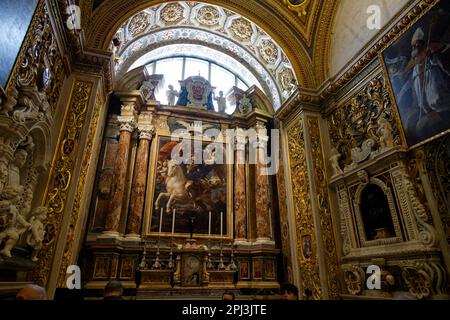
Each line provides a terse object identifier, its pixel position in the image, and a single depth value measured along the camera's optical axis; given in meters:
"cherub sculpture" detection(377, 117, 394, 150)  5.89
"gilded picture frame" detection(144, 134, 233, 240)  8.20
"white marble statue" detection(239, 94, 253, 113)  10.42
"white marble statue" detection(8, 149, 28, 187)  4.12
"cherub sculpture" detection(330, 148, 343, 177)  7.33
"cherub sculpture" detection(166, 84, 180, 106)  10.07
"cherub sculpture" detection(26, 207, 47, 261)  4.48
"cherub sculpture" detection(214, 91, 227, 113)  10.57
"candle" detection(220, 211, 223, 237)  8.53
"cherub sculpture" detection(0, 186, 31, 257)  3.69
